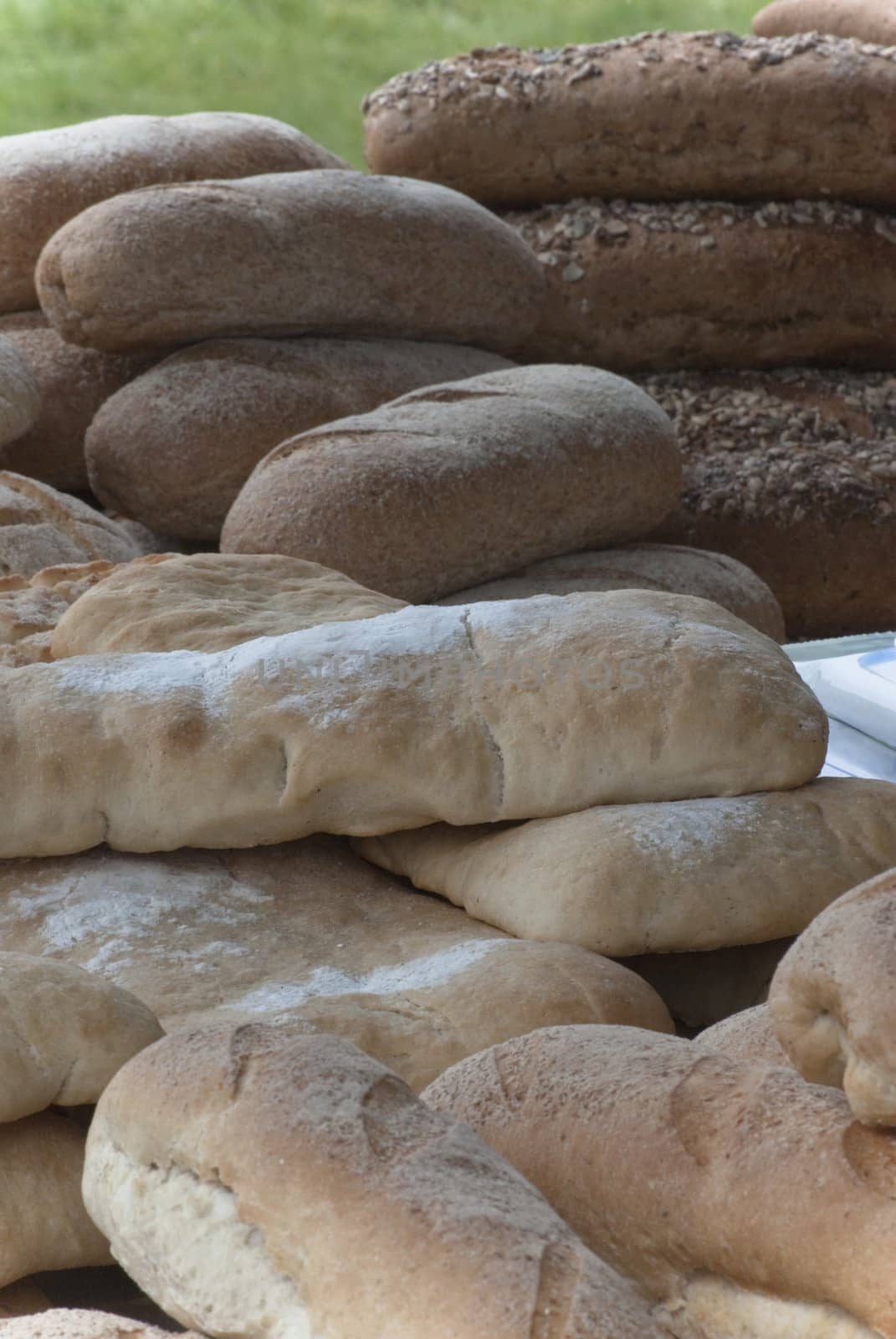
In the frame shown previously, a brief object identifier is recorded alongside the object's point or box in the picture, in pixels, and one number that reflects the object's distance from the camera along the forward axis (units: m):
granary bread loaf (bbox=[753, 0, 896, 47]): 3.68
